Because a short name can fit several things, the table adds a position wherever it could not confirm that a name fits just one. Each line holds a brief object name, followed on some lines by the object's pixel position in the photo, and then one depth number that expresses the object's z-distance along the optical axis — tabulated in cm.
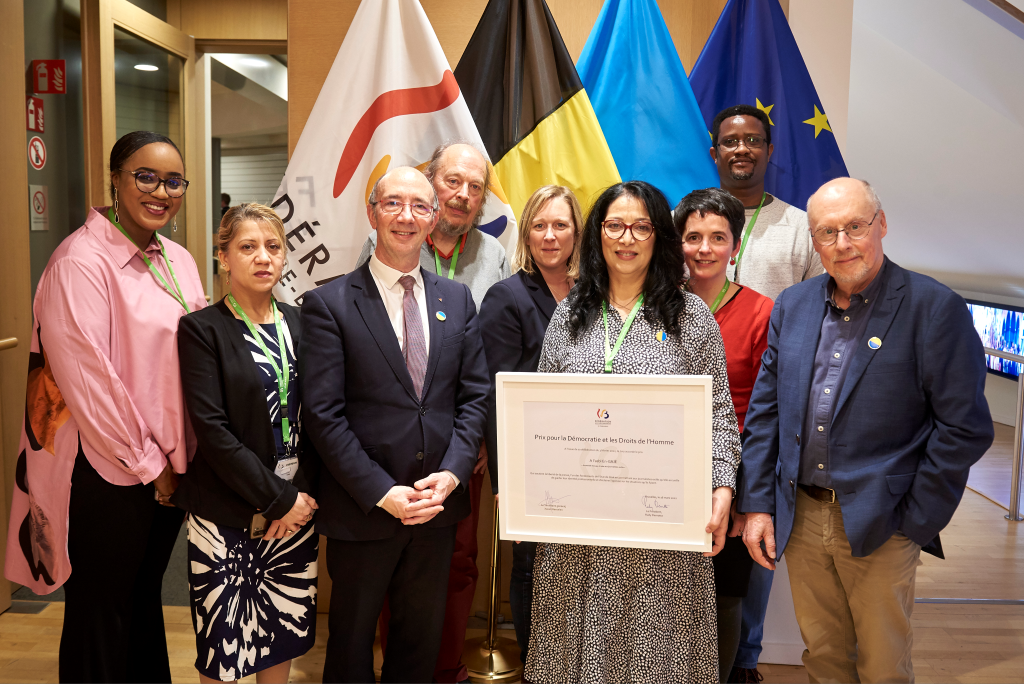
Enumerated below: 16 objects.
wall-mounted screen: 502
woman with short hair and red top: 209
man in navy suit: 182
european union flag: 275
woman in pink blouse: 190
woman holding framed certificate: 174
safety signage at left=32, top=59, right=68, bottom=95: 360
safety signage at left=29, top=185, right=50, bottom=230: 354
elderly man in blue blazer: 168
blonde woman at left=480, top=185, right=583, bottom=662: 212
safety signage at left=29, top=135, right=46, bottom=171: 351
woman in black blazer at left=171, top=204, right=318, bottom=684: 183
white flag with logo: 271
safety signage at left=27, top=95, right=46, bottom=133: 353
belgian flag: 277
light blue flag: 275
